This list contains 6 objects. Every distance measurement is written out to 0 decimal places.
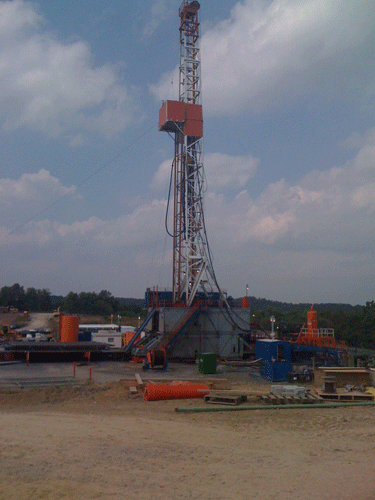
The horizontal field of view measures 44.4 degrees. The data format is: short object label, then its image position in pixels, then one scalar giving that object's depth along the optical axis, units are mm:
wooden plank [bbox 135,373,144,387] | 15561
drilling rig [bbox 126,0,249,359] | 28016
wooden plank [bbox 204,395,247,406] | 13023
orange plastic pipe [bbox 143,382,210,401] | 14117
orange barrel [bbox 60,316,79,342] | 29656
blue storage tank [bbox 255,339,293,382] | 18438
